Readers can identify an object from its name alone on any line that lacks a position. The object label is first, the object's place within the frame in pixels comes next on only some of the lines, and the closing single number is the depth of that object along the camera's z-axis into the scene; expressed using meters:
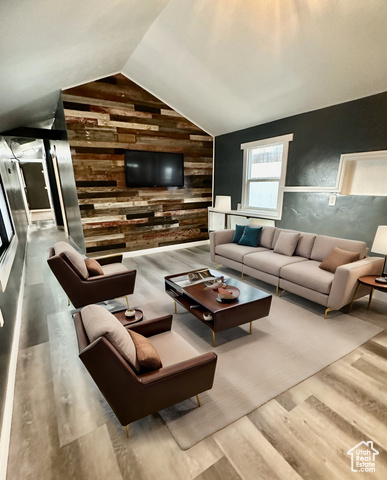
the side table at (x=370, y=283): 2.48
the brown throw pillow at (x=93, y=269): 2.91
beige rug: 1.61
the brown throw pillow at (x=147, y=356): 1.34
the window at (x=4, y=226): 2.95
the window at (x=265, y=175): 4.30
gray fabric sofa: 2.66
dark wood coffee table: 2.23
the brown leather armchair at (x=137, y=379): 1.22
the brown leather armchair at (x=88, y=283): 2.55
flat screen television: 4.76
